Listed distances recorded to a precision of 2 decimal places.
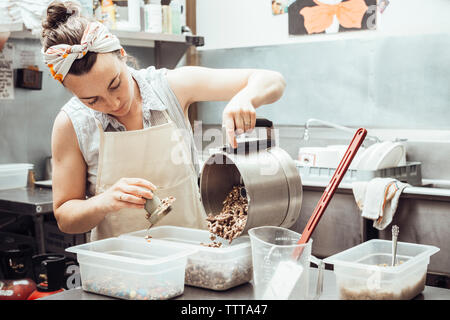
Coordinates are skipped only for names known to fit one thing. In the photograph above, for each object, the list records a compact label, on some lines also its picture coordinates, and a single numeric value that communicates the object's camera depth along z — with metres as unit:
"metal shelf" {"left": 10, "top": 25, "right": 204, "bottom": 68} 3.73
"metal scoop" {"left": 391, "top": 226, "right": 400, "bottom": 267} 1.31
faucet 3.48
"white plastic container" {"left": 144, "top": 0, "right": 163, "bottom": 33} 3.88
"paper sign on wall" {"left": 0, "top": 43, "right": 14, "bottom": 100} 3.60
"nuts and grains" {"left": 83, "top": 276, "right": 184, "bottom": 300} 1.30
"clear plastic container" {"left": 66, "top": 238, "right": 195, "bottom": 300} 1.30
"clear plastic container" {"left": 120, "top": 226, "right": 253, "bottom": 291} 1.37
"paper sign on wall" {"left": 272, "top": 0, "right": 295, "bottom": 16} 4.07
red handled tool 1.27
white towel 2.90
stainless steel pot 1.42
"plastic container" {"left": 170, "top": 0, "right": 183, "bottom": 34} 4.01
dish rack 3.12
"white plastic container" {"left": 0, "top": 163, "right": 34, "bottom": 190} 3.41
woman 1.67
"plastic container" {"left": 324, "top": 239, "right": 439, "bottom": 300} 1.22
